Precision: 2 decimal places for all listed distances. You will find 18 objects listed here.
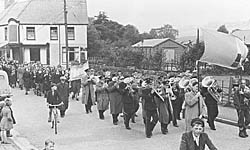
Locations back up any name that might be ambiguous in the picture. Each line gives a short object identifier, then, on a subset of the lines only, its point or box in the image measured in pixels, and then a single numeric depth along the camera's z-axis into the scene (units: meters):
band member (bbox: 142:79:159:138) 13.09
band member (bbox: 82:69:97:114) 17.74
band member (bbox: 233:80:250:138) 12.88
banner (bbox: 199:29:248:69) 10.53
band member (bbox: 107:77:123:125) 15.49
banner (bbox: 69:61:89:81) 18.78
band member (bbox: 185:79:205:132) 12.20
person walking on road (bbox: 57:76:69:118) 16.28
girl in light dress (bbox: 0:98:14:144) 12.70
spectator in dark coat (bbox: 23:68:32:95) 25.09
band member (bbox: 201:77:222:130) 13.96
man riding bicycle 15.00
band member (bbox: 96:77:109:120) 16.44
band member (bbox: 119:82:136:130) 14.45
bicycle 14.47
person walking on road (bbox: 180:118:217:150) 6.82
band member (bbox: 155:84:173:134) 13.47
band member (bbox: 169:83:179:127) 14.55
